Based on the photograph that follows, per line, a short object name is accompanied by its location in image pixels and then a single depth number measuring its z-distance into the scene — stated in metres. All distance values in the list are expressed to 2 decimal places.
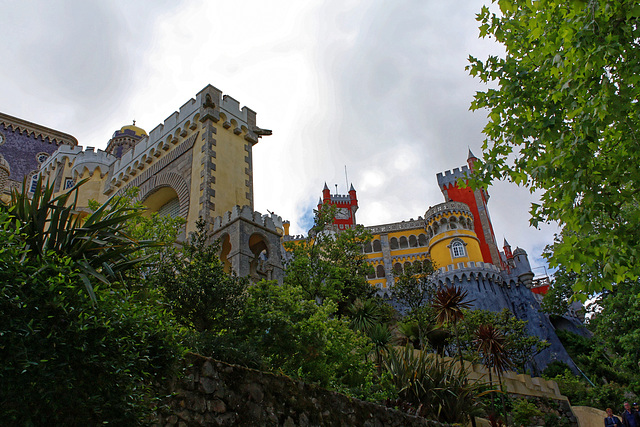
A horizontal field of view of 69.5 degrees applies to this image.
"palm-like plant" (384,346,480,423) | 12.44
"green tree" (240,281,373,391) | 8.14
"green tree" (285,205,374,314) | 17.88
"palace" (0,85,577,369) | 16.83
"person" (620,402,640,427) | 11.65
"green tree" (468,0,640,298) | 6.04
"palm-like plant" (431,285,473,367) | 19.27
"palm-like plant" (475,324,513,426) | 18.02
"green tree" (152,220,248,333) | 7.88
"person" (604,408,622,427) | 12.20
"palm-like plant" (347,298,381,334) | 18.59
